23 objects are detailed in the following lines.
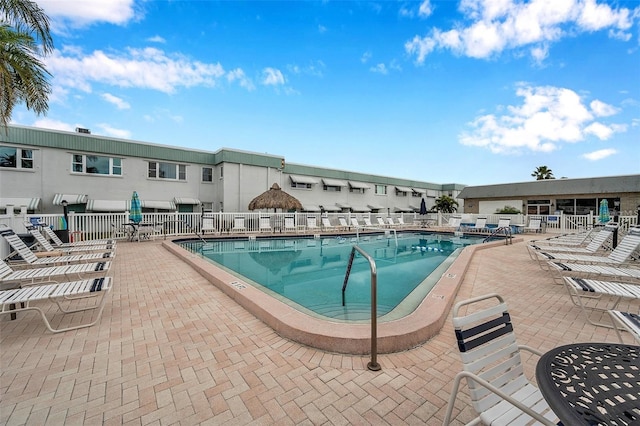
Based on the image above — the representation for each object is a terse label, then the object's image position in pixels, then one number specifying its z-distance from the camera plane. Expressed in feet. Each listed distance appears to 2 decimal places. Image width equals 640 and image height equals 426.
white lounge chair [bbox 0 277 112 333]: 9.51
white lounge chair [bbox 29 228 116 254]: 18.95
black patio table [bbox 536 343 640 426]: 3.32
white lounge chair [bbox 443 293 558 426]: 4.55
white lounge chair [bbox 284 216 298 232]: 50.90
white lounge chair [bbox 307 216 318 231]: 53.55
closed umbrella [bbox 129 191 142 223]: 36.17
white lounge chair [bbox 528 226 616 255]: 21.49
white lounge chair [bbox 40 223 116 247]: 22.63
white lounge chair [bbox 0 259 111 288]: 11.53
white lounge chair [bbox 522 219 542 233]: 51.24
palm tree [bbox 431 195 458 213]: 94.12
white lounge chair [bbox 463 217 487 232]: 52.47
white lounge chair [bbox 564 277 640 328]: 10.47
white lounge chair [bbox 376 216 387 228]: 60.70
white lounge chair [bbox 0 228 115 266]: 15.39
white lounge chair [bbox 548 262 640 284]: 13.44
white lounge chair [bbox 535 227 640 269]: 17.15
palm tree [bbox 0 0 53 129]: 24.91
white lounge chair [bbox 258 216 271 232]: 48.16
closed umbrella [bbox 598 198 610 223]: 39.45
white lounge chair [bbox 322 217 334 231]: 52.95
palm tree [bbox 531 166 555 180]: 118.42
